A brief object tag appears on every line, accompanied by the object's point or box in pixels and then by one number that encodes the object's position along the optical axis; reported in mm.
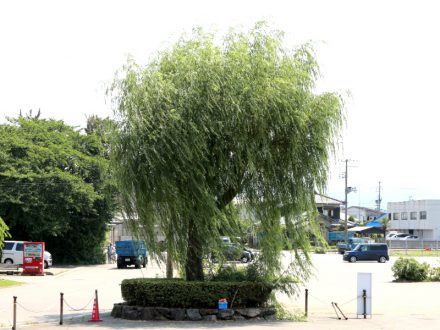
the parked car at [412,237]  105912
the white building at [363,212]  189375
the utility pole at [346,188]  86119
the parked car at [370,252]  58938
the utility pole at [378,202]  188162
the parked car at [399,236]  103312
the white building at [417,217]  111562
